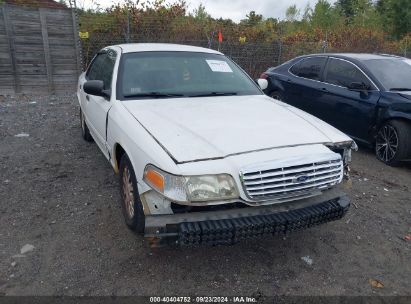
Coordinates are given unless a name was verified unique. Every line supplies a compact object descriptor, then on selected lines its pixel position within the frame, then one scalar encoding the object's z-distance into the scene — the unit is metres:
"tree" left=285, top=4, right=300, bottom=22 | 33.72
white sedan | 2.44
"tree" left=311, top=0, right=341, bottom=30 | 28.62
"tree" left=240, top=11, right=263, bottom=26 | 18.83
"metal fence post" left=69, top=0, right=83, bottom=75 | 9.99
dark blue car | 5.20
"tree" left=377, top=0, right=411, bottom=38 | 25.25
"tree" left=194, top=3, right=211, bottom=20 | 23.08
